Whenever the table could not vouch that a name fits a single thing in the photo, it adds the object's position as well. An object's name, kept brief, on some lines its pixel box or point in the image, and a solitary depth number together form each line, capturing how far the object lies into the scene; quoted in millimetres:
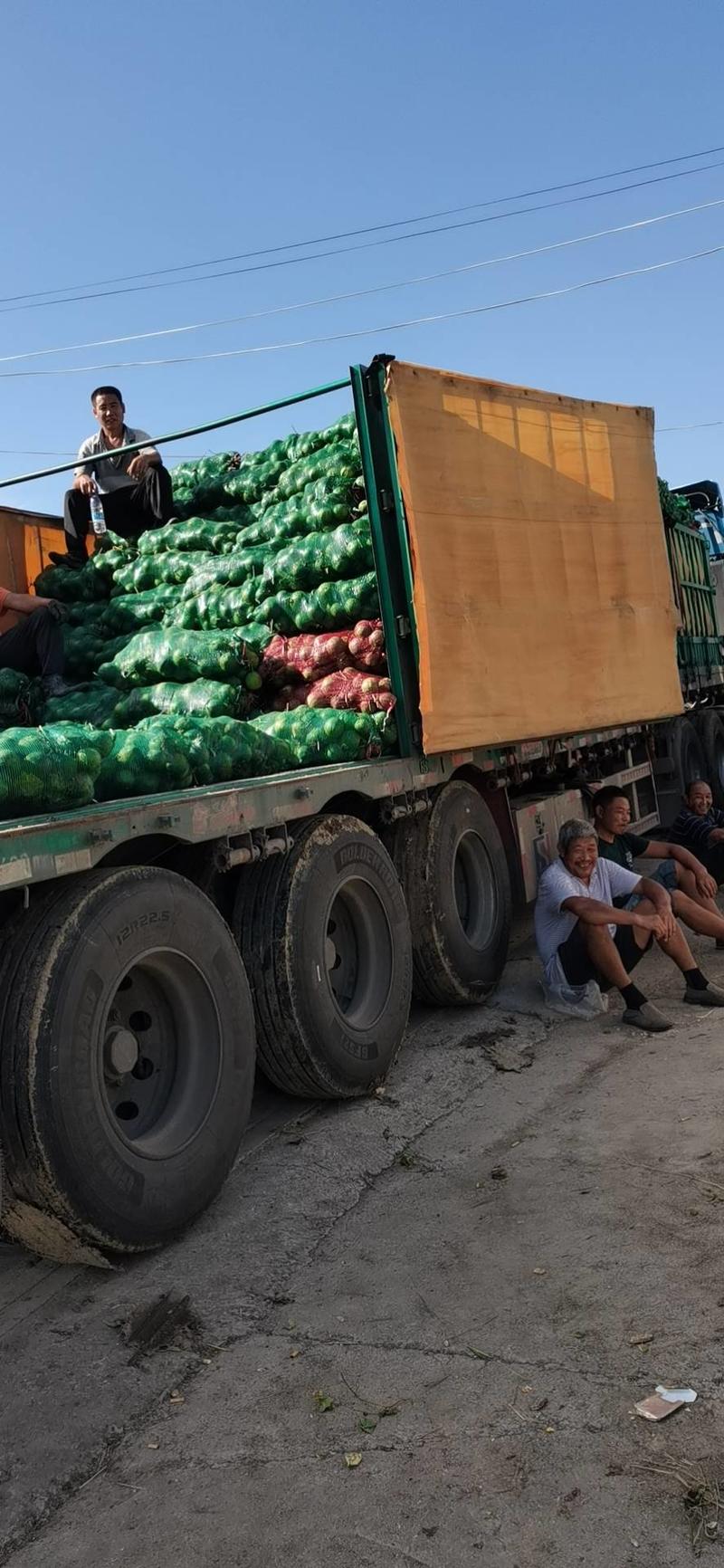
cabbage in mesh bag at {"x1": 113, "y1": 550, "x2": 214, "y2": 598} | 6461
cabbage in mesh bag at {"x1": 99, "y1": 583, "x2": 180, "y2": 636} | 6406
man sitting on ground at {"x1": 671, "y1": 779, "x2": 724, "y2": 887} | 8773
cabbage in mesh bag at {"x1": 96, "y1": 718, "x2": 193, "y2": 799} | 4324
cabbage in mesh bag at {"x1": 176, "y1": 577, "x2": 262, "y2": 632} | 6109
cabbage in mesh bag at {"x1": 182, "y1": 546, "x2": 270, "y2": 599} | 6180
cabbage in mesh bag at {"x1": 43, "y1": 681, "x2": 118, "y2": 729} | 5711
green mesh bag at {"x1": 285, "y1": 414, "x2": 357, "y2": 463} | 6395
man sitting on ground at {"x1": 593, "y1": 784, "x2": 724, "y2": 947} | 7480
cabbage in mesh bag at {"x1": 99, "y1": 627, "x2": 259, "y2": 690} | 5770
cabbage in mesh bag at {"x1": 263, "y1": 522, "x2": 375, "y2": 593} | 5824
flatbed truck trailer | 3445
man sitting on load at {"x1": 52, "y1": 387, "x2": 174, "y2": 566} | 6938
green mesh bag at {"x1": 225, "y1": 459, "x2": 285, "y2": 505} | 6719
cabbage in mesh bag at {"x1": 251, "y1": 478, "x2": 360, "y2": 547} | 6027
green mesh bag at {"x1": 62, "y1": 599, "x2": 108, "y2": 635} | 6582
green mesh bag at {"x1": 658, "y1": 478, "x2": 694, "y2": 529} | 10508
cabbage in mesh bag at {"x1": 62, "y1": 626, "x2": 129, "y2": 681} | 6242
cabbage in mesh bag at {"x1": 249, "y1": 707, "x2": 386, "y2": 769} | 5434
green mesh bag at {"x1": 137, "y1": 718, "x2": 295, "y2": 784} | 4621
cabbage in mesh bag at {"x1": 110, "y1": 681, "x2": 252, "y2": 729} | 5504
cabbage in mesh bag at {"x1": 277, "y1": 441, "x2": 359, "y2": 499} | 6098
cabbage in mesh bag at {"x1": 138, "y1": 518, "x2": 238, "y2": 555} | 6523
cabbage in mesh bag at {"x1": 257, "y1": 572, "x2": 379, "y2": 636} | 5816
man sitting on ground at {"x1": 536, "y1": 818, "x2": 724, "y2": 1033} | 6156
